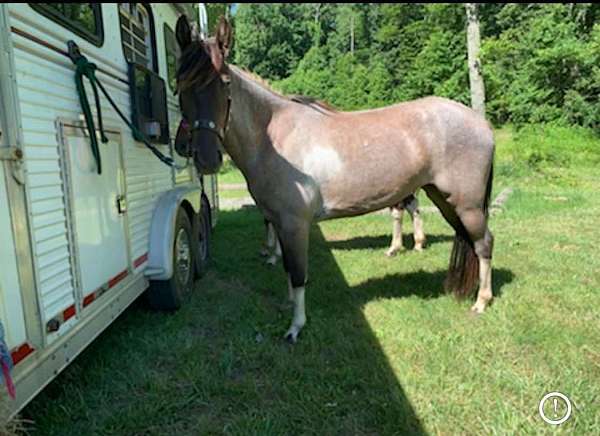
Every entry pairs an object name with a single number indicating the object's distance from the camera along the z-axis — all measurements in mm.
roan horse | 2961
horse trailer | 1637
